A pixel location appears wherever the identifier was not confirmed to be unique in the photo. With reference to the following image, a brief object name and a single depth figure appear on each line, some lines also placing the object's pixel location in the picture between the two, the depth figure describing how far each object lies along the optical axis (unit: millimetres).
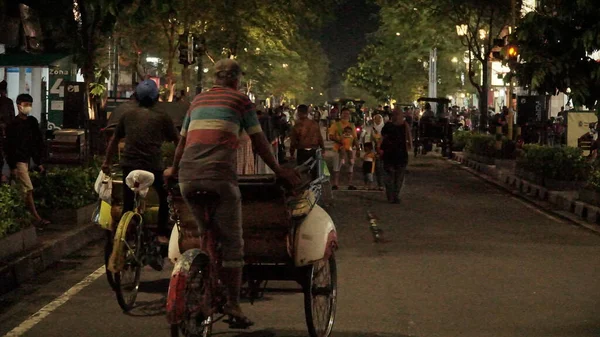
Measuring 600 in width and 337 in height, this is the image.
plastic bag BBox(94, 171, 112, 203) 10102
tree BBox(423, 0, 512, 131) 38688
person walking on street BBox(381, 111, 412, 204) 20422
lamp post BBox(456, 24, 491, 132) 39781
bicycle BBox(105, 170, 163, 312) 9133
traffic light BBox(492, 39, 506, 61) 29141
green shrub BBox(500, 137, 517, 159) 31259
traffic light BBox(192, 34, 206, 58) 34969
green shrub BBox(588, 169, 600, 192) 18347
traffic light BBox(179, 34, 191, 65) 32500
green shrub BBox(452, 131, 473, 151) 41031
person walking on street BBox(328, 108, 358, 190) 23531
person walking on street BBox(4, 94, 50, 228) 13656
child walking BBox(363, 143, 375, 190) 23438
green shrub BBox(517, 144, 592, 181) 21891
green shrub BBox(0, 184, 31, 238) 11602
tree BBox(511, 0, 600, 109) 18703
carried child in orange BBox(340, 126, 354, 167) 23625
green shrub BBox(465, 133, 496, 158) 32250
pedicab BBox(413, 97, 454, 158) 40094
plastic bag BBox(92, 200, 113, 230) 10013
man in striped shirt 7305
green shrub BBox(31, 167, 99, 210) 14906
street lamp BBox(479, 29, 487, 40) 44609
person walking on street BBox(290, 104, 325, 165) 20859
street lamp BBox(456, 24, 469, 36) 41094
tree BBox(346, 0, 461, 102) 42844
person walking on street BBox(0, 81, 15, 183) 21144
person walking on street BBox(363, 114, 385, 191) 23400
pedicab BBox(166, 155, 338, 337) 7766
